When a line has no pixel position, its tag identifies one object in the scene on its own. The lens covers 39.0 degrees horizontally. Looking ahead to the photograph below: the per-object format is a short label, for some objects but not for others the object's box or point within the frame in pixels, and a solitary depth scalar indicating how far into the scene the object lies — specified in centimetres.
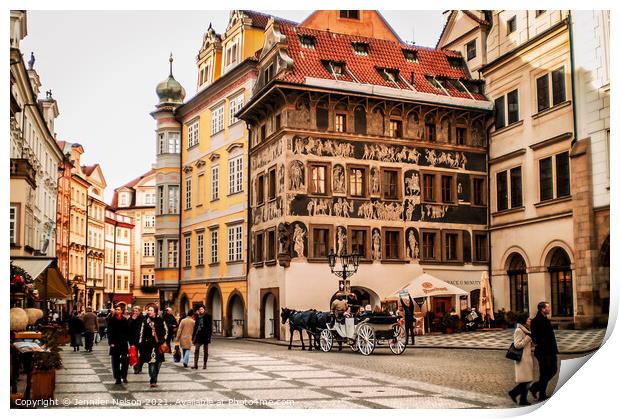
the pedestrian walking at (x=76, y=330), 1519
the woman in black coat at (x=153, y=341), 1263
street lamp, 1833
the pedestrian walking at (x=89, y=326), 1466
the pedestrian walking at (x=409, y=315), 1781
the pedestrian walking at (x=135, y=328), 1321
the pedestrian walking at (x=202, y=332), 1503
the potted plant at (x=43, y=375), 1110
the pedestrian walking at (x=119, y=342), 1284
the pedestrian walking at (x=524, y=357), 1139
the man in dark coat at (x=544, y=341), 1150
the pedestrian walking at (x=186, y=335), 1529
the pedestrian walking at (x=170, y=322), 1510
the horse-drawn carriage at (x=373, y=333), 1658
